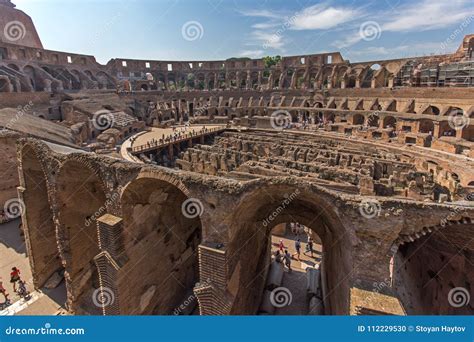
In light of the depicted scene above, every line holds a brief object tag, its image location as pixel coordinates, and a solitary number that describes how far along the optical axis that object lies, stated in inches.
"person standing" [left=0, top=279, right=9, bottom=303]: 401.8
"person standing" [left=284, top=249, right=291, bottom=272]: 503.4
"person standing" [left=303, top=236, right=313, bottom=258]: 550.3
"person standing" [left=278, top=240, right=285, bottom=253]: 545.6
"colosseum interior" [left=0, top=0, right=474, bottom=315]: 258.2
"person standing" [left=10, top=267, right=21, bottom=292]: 427.7
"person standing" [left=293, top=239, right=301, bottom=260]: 538.9
